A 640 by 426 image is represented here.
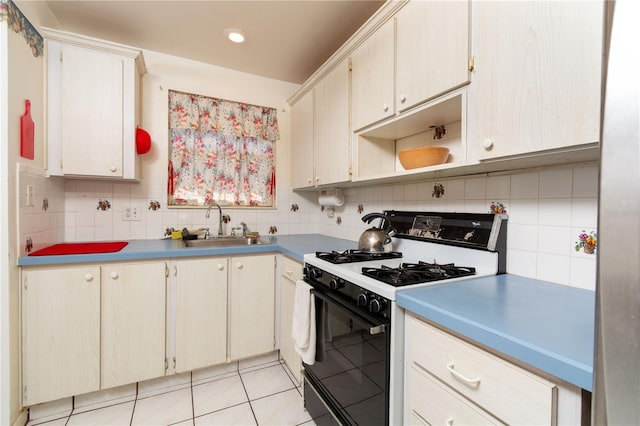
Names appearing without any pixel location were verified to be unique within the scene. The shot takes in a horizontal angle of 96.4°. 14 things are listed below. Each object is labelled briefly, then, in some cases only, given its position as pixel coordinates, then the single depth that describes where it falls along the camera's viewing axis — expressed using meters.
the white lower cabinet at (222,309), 1.93
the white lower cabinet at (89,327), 1.58
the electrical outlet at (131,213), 2.26
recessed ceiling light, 2.05
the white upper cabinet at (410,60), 1.14
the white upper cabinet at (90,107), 1.82
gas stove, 1.18
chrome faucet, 2.52
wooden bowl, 1.41
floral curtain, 2.48
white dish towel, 1.52
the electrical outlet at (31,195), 1.62
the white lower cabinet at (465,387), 0.65
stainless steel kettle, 1.73
